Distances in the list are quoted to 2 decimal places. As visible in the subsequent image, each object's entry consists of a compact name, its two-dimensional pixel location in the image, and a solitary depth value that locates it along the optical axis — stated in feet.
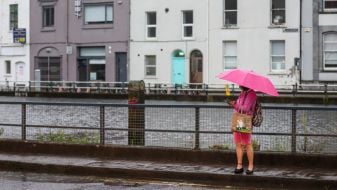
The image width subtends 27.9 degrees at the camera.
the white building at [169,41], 162.71
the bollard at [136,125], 46.75
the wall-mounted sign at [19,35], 186.29
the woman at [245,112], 38.65
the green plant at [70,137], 48.29
